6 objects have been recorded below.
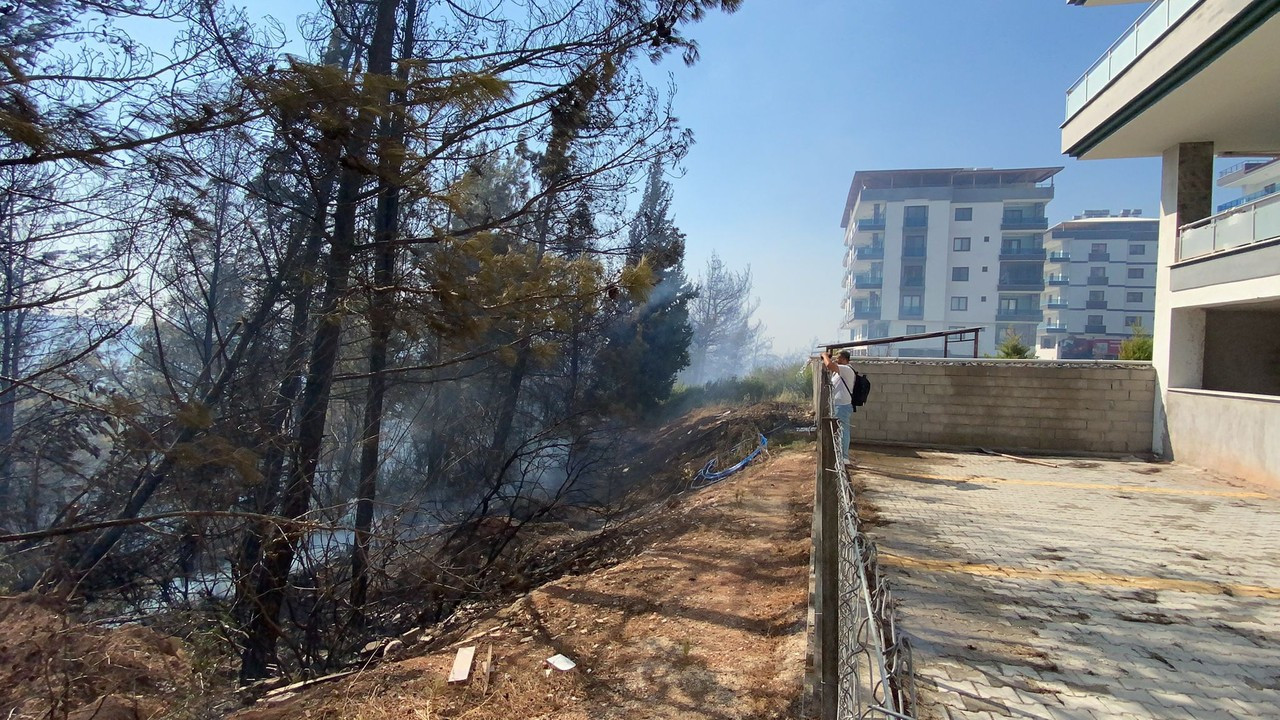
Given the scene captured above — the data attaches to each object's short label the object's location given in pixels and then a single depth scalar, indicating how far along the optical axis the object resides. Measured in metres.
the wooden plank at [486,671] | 3.94
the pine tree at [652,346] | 23.52
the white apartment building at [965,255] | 43.88
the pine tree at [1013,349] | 16.67
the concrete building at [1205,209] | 8.74
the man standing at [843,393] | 8.96
